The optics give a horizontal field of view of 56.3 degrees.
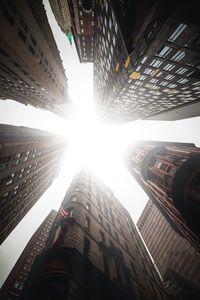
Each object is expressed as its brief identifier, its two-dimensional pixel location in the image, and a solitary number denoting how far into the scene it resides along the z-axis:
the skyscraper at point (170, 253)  56.77
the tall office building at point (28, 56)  22.00
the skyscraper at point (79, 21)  49.56
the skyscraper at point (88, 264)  14.59
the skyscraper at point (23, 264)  56.97
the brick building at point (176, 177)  26.45
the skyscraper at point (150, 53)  17.77
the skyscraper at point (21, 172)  35.62
